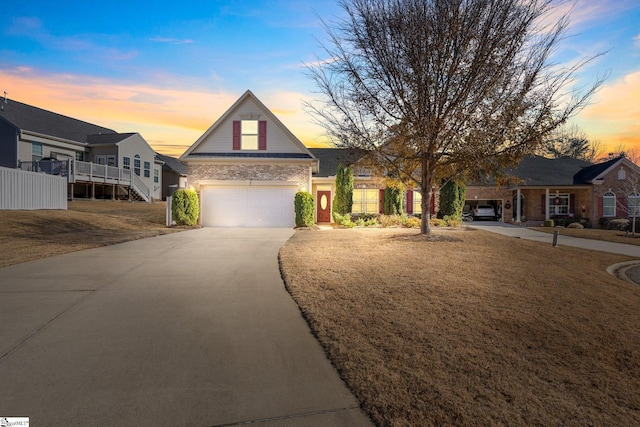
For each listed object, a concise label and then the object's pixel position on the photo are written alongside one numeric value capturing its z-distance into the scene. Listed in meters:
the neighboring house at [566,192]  25.38
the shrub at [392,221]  19.66
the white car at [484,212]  28.94
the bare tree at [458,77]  10.97
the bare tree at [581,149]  50.28
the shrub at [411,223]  19.26
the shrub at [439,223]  19.55
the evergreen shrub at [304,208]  18.52
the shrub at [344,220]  19.35
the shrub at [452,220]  19.64
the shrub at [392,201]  22.39
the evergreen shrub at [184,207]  18.03
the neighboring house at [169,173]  39.31
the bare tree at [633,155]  39.84
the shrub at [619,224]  23.36
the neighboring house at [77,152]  23.12
